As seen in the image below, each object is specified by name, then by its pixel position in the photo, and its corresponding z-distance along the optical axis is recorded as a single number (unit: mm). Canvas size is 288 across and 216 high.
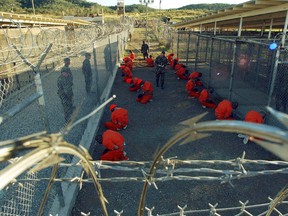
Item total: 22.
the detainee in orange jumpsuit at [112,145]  5297
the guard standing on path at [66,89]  6258
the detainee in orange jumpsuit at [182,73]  13188
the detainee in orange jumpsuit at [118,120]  7098
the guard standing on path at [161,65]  11539
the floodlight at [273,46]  6488
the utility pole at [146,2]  34781
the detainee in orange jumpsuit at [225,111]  7430
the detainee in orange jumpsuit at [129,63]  15001
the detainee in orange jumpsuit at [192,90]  10094
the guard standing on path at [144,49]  19016
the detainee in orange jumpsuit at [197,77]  11572
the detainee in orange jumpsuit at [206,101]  8984
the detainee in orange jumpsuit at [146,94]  9656
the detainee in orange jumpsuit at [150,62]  16816
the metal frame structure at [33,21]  14336
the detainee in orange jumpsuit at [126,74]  12823
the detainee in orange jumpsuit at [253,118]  6259
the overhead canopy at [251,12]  7562
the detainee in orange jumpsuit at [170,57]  17259
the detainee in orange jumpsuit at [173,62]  15797
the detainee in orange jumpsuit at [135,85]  11039
